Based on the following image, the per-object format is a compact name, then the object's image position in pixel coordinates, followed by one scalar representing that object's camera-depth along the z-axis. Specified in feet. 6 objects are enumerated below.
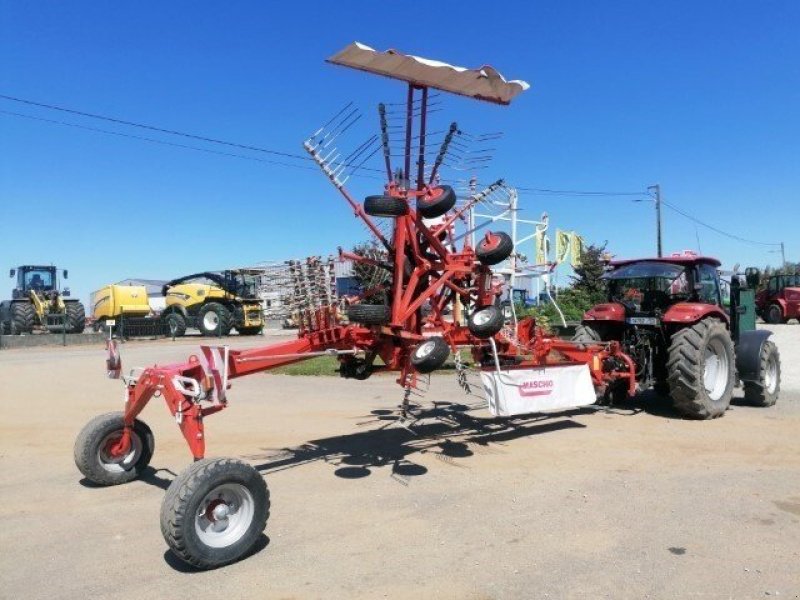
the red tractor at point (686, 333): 27.76
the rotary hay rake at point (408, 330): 17.93
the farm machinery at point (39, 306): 95.20
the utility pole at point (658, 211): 124.81
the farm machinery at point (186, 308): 92.17
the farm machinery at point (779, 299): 94.99
